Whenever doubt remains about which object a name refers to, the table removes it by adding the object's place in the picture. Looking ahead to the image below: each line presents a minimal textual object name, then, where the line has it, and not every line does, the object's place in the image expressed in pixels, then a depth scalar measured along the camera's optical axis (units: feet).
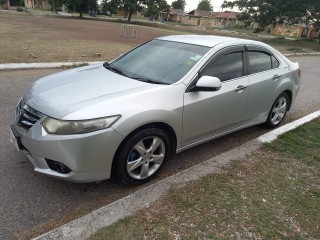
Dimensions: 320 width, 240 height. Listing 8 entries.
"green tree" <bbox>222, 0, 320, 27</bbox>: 80.84
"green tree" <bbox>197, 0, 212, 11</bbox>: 391.04
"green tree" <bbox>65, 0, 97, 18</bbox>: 157.28
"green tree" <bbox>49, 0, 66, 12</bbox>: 159.74
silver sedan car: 9.32
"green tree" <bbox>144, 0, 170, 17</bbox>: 163.95
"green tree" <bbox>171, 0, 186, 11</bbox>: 363.15
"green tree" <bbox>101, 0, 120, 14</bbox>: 160.97
